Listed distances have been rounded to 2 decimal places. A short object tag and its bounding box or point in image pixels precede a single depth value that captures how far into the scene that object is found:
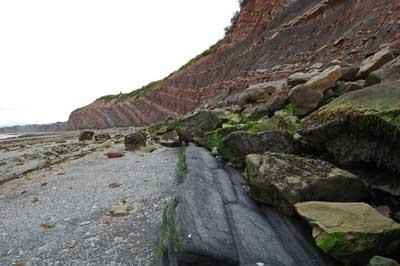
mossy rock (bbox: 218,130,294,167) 5.91
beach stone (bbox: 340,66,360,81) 7.87
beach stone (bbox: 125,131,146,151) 13.09
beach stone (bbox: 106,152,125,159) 11.62
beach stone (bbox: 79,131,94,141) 24.41
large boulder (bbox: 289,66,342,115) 7.14
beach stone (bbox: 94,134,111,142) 21.50
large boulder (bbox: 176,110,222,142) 10.05
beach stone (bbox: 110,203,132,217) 5.75
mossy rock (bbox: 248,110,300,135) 6.44
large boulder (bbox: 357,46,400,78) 7.54
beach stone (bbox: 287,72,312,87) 9.10
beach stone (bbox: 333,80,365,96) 6.80
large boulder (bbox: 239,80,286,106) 10.88
